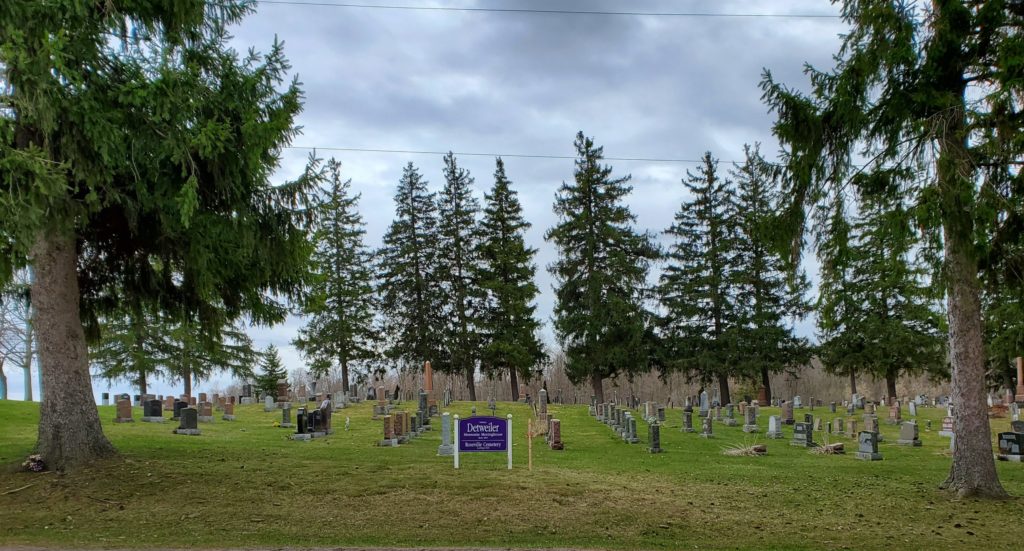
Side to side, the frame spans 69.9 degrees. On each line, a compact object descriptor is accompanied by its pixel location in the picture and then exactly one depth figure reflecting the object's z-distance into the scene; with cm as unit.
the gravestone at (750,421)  2328
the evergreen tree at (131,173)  971
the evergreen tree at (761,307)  3953
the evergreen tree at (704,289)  3997
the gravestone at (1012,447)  1577
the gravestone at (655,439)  1742
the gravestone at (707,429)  2195
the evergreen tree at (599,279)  3975
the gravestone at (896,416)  2672
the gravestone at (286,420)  2200
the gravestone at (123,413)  2153
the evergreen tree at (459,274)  4197
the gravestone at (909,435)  1909
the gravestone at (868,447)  1616
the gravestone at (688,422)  2360
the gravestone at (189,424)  1861
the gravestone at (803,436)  1888
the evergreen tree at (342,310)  4297
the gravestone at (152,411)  2200
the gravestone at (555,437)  1756
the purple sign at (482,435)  1313
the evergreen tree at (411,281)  4356
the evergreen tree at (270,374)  3697
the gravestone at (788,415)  2518
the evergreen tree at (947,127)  1023
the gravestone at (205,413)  2333
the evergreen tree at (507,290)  4084
